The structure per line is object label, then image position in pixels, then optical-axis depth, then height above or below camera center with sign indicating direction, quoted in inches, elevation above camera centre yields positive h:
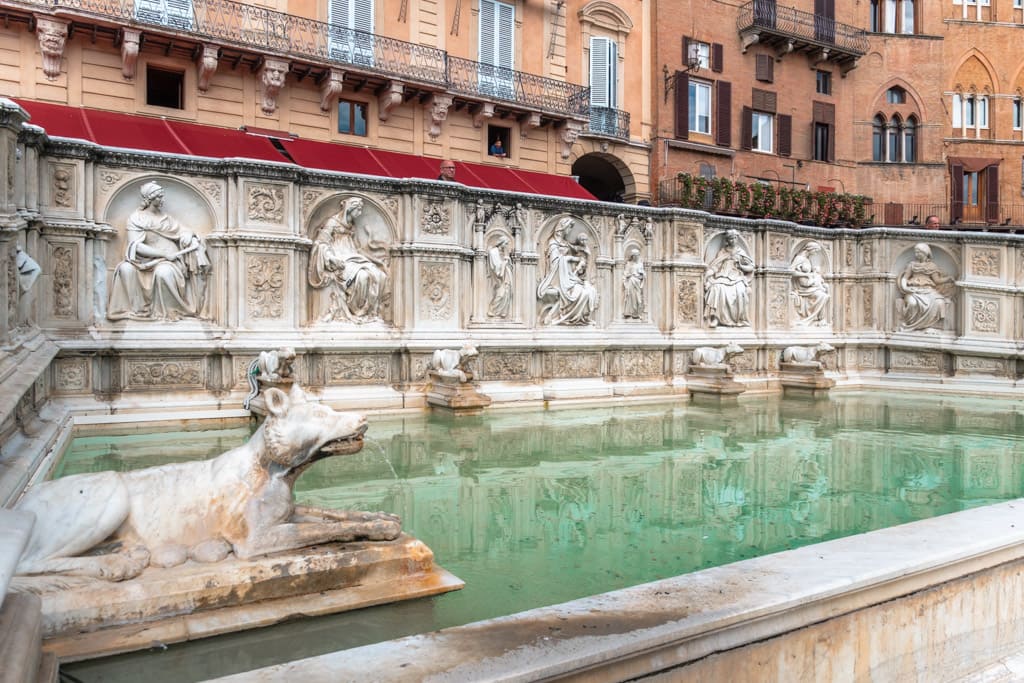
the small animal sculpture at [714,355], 491.5 -7.7
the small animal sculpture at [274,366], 329.7 -9.2
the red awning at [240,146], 587.5 +171.5
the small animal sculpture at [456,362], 387.5 -9.2
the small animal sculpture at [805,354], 531.8 -8.0
